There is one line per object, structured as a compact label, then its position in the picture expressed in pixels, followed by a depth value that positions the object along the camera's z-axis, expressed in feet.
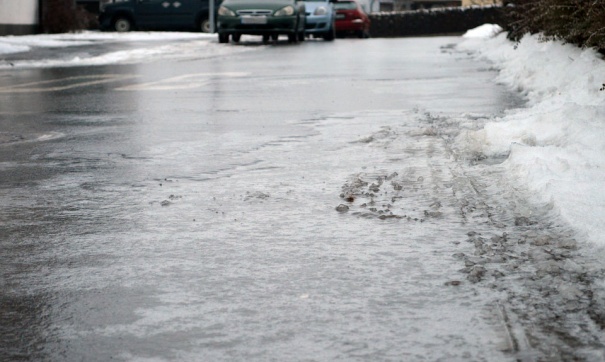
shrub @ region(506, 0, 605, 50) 31.64
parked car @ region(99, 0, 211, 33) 128.67
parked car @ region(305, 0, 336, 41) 111.04
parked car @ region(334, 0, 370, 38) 127.34
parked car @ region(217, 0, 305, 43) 96.07
